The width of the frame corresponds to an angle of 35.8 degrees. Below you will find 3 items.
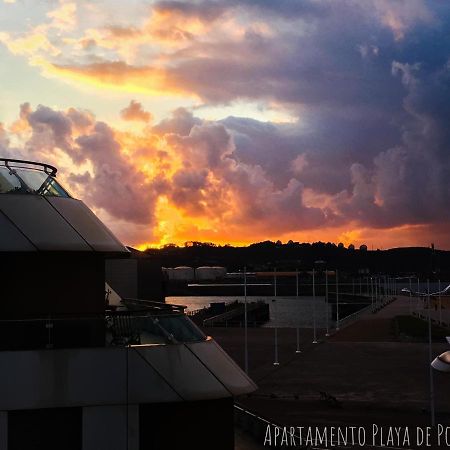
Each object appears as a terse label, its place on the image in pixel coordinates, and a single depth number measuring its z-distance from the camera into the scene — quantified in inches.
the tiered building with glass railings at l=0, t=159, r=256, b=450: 432.1
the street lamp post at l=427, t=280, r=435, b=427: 1073.5
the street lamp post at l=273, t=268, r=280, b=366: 1850.6
